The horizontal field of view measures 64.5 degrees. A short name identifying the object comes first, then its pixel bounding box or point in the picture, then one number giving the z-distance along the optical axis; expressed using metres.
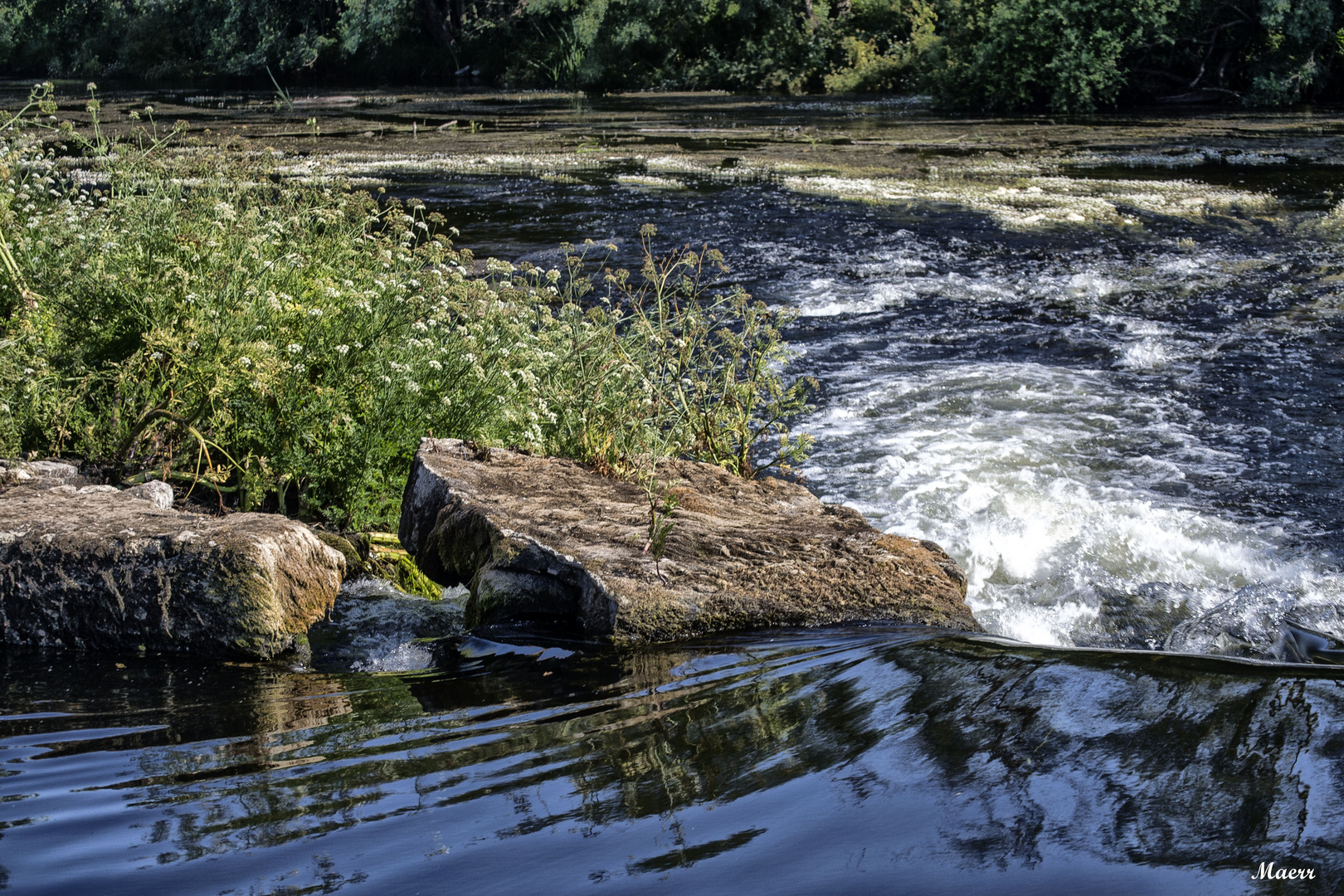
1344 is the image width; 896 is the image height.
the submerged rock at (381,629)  3.62
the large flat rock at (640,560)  3.67
